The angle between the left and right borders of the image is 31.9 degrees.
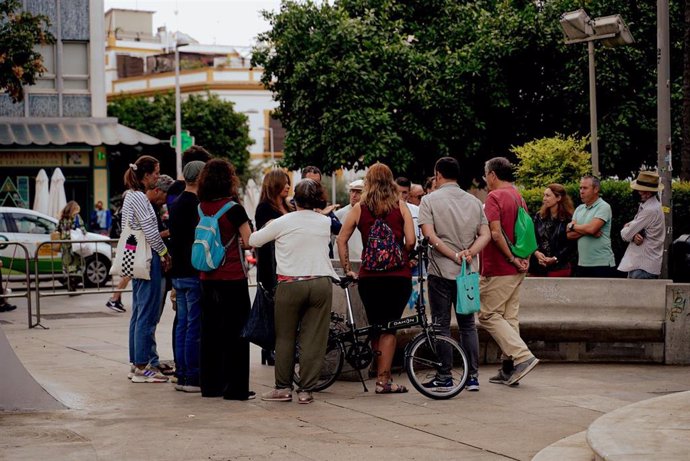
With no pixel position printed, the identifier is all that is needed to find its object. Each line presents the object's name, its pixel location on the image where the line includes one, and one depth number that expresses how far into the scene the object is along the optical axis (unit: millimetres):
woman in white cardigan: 9414
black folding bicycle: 9719
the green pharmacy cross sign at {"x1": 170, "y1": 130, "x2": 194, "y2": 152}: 46875
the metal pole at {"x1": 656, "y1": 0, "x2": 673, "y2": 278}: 14102
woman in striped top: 10633
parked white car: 17578
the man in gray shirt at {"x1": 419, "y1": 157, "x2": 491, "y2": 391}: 9930
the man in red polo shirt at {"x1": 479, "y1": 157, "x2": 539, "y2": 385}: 10234
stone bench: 11625
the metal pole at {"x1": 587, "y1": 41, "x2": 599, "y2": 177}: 15391
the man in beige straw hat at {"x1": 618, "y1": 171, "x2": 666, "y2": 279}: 12438
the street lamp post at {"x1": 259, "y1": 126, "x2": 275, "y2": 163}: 79062
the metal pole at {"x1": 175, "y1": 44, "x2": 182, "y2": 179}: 46156
